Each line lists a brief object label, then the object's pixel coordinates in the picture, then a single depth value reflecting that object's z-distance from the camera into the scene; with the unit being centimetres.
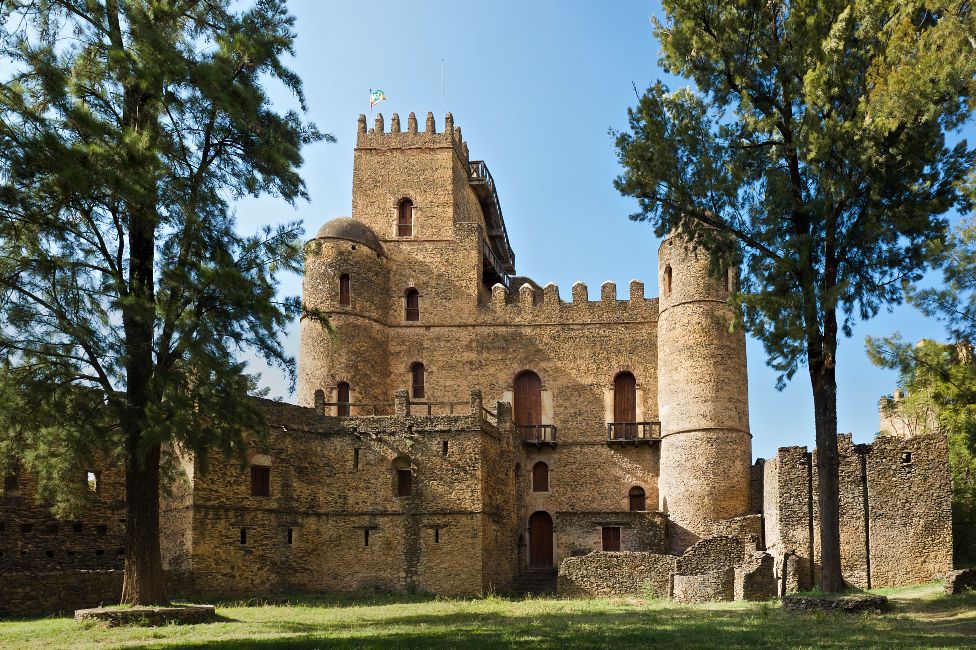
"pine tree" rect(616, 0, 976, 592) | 1995
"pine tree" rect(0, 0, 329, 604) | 1809
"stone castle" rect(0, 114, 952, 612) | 2758
